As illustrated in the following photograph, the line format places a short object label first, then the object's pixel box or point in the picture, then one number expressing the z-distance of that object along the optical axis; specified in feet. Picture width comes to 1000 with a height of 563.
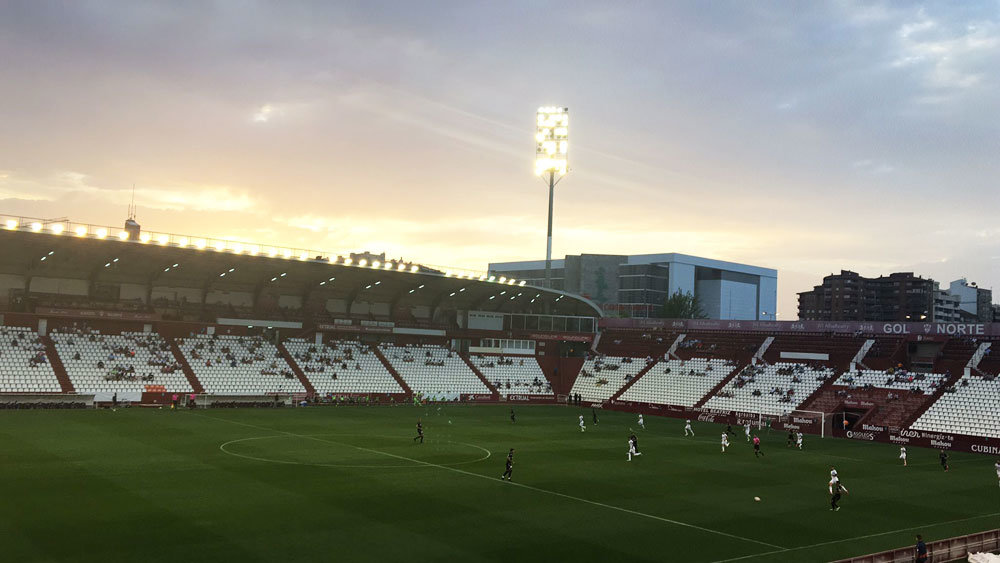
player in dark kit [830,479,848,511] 102.40
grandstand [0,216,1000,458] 210.79
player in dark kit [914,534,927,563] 71.46
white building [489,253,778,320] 472.03
